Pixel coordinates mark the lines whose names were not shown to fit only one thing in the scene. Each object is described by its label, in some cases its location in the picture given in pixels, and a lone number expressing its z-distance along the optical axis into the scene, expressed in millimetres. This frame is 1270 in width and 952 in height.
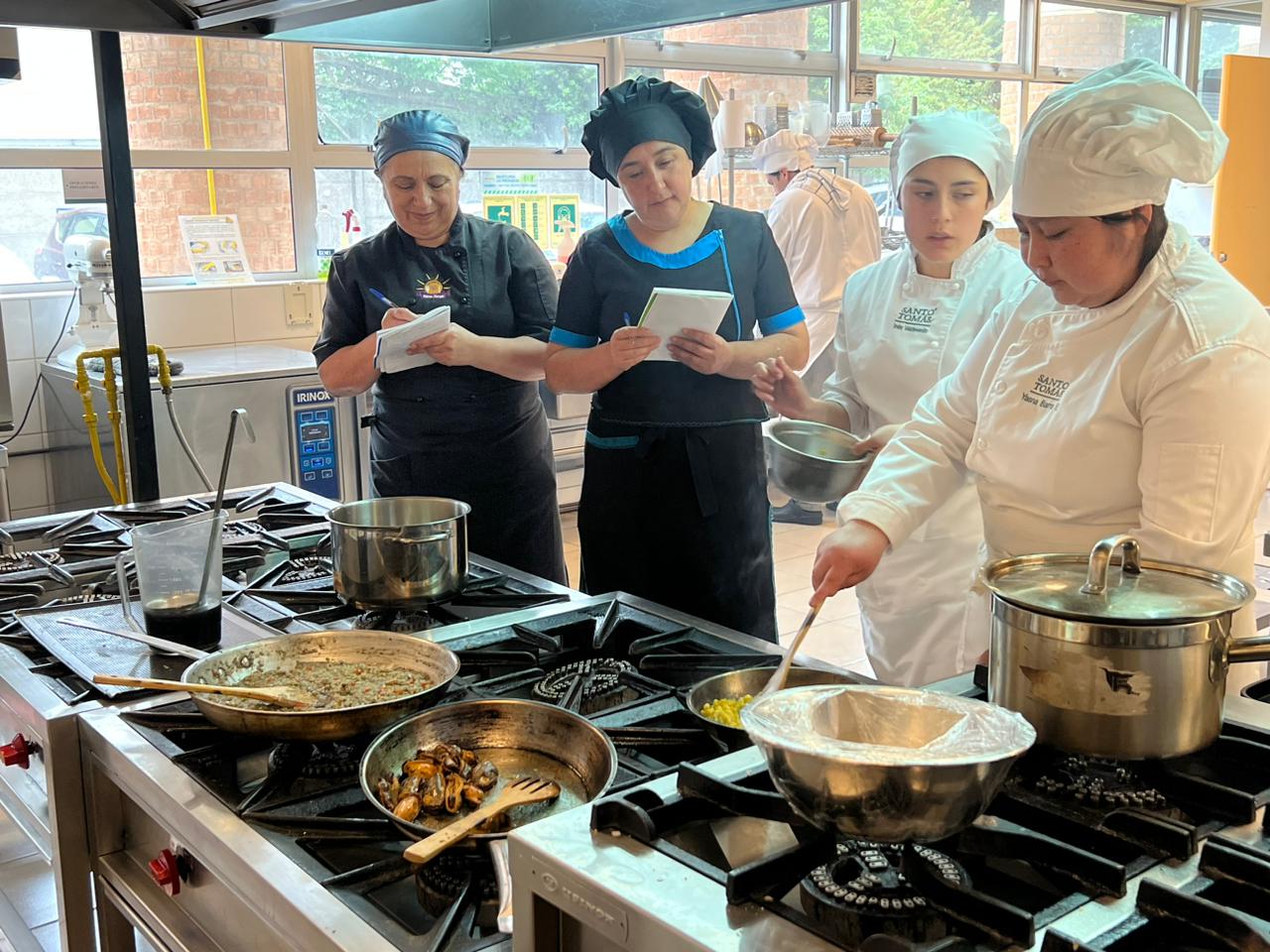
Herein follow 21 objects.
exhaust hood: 1968
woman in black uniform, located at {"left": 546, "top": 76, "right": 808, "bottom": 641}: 2420
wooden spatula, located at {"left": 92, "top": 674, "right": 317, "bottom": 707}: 1348
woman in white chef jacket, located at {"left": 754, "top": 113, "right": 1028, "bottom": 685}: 2324
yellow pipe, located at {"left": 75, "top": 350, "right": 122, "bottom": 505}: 3559
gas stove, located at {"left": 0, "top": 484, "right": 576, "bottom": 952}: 1497
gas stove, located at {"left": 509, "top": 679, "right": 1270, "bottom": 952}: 792
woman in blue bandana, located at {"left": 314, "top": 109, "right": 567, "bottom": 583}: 2547
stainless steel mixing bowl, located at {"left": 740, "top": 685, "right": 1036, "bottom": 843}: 813
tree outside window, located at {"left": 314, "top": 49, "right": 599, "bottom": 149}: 5137
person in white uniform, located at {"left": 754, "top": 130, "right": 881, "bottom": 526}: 5219
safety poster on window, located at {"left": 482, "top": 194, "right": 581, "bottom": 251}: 5719
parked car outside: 4496
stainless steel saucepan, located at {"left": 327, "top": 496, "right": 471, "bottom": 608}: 1738
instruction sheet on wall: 4766
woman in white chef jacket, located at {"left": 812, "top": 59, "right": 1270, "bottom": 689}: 1379
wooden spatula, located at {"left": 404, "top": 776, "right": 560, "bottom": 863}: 1037
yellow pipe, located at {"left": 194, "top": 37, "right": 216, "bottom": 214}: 4707
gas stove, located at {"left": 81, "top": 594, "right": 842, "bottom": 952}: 1055
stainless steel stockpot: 963
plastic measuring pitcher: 1712
